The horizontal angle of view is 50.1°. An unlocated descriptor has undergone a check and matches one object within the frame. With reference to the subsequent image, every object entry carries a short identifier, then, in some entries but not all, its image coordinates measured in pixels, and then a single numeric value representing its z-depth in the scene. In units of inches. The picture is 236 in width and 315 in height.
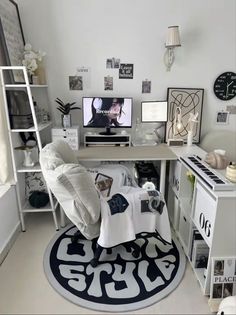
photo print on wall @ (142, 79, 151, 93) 107.1
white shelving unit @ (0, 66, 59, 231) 81.0
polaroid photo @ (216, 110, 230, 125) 111.9
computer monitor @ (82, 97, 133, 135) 102.6
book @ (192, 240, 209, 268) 73.1
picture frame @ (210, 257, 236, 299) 62.7
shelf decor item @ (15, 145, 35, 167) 91.1
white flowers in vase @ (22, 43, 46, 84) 93.5
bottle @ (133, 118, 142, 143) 111.9
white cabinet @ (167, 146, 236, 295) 60.7
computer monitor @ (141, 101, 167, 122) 105.5
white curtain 81.1
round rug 66.1
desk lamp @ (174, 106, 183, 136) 109.8
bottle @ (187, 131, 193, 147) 103.0
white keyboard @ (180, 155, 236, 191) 61.9
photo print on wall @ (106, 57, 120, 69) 103.8
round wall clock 107.7
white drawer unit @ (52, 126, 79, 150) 98.9
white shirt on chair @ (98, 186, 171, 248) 69.9
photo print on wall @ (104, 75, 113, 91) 105.8
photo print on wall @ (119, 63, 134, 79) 104.7
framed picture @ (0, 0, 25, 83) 83.6
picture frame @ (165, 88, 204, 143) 108.4
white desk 91.7
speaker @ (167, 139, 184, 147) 107.0
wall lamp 96.1
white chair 65.9
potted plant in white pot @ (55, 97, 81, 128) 101.6
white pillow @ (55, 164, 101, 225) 64.7
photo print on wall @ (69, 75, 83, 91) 104.9
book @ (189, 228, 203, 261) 75.0
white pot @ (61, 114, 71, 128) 101.5
